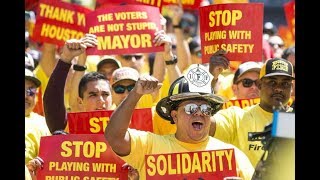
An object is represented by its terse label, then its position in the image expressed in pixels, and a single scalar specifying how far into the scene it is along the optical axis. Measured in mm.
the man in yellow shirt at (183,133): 10162
